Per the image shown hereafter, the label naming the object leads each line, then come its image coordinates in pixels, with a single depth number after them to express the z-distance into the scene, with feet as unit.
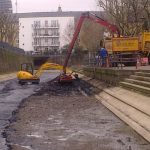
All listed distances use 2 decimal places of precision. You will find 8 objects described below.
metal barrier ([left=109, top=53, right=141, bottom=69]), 92.54
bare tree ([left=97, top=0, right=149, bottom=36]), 157.36
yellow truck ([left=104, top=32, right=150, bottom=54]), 115.86
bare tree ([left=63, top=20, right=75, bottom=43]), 398.63
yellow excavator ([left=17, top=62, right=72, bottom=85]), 115.93
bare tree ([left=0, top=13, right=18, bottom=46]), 271.58
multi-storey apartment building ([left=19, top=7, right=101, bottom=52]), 487.56
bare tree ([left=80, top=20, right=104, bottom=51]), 255.85
